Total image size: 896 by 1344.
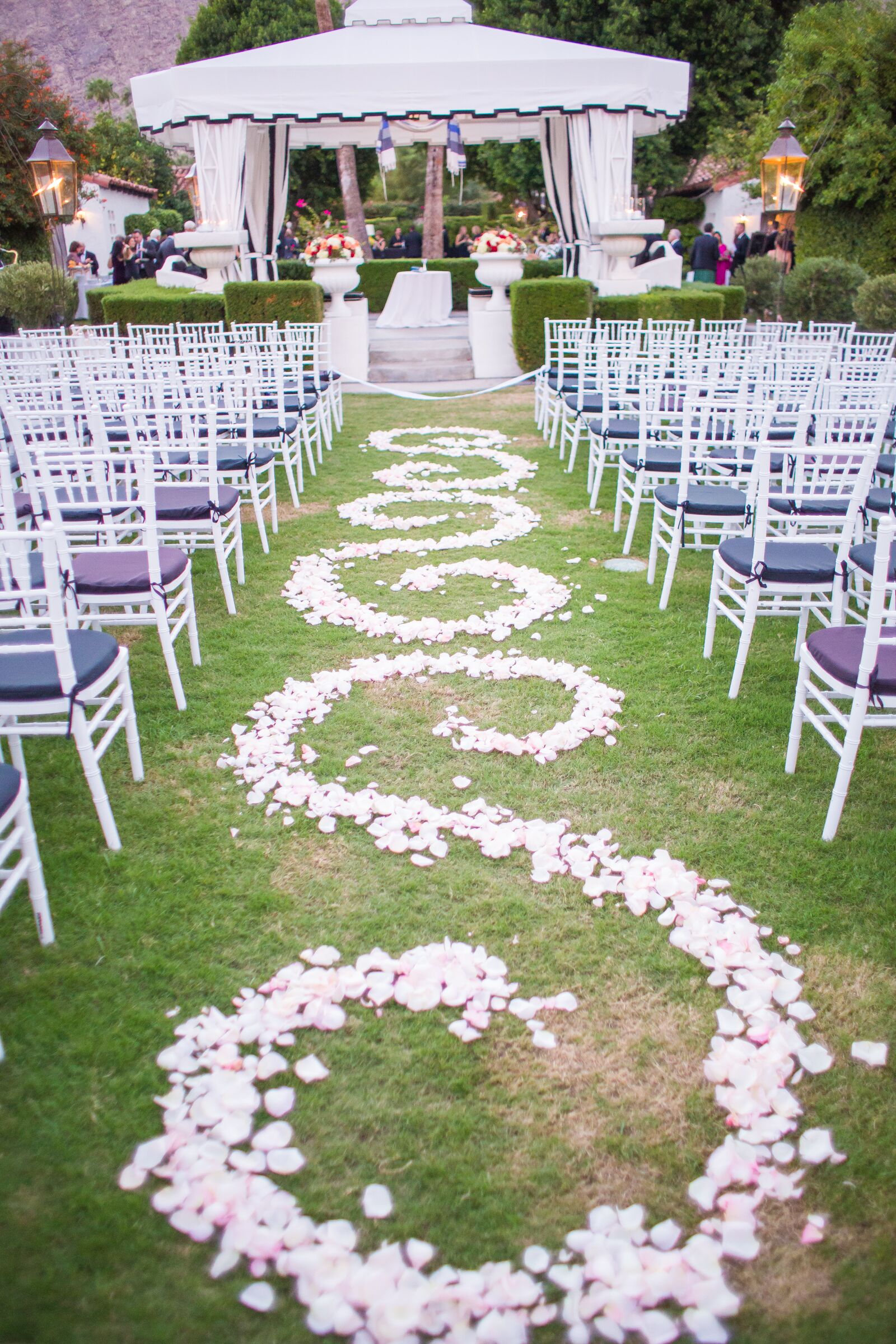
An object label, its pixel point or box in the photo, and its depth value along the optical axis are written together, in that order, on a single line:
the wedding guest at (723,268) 18.56
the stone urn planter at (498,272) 12.66
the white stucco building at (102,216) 29.42
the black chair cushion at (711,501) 4.60
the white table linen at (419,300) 15.46
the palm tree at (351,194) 19.67
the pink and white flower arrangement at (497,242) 12.66
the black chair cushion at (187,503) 4.60
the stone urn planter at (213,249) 12.08
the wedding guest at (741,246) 17.73
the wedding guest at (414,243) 20.27
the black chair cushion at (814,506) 4.43
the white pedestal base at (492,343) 12.81
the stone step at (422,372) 13.12
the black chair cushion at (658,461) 5.50
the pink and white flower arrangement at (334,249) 12.05
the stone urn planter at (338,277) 12.12
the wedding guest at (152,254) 19.33
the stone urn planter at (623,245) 12.29
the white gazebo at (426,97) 11.86
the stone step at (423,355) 13.66
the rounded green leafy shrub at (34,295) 13.38
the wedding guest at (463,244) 20.69
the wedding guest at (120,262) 17.03
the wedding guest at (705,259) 15.61
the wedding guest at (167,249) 15.42
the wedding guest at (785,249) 12.04
